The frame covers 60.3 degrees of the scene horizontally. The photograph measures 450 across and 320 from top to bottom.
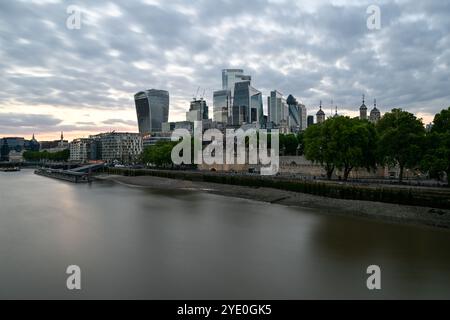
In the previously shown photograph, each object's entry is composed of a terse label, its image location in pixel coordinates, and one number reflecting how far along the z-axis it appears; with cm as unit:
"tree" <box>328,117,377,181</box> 5853
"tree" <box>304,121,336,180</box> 6012
